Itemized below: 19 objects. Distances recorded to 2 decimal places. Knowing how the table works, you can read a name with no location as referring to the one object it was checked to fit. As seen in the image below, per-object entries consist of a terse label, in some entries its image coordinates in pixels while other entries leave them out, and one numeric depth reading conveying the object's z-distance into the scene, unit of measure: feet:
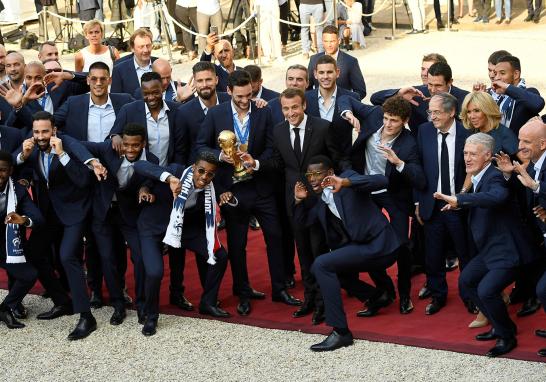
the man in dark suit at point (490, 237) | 29.19
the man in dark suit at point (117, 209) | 32.78
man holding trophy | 33.45
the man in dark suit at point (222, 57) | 39.17
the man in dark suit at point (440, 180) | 31.86
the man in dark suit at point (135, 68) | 39.78
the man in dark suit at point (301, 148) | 32.53
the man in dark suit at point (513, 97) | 33.24
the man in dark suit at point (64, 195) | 32.40
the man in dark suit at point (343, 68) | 38.63
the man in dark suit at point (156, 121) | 33.40
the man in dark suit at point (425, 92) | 34.01
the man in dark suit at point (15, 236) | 32.37
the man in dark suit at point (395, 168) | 31.78
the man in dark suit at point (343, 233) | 30.37
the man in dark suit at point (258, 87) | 36.29
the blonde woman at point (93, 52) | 43.19
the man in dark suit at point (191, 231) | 31.83
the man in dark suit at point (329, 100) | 33.58
